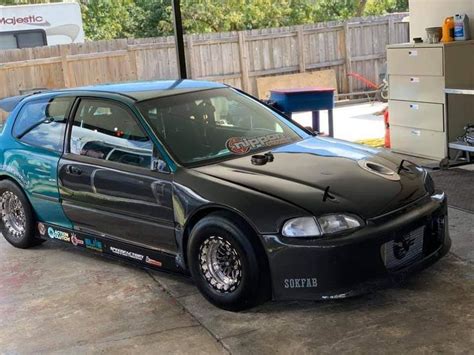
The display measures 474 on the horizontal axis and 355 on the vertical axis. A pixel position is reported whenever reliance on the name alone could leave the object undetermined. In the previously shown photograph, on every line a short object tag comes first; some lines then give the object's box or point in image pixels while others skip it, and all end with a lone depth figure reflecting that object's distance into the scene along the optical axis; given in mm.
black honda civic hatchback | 3986
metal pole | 7820
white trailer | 16422
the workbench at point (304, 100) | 8688
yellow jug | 8461
